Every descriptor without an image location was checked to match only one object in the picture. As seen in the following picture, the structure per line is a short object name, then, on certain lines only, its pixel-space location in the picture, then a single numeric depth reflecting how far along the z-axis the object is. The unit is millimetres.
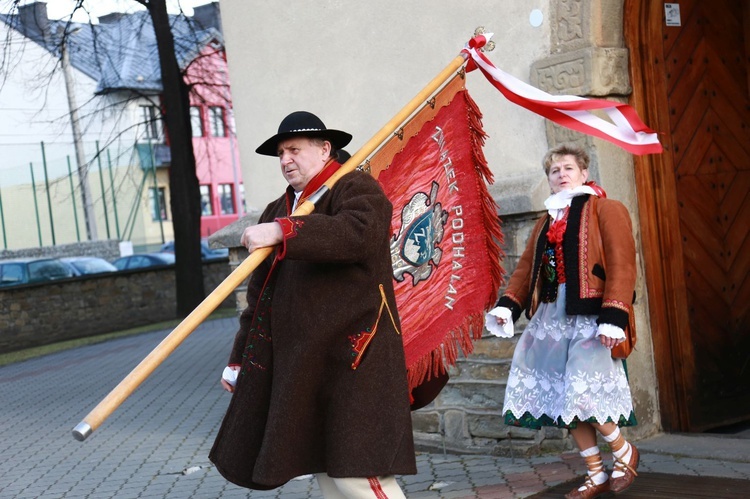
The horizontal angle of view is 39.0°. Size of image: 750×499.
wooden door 6383
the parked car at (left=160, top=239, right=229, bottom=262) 30594
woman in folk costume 4926
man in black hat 3891
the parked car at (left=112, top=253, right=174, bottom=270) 27625
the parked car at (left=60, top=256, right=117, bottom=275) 24505
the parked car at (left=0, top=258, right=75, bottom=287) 22516
